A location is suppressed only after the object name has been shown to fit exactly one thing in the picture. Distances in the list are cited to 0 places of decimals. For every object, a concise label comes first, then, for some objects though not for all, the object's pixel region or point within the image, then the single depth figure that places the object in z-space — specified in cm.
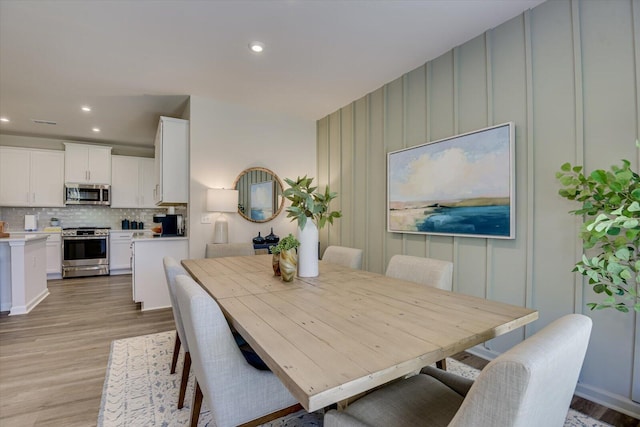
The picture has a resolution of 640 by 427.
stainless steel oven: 555
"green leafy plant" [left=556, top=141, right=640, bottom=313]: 146
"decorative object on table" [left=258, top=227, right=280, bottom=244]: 410
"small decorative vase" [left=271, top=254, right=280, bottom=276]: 197
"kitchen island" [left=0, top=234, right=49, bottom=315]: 354
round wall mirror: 422
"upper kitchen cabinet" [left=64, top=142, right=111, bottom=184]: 570
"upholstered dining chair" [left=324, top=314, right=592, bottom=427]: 59
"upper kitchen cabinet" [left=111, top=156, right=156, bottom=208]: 616
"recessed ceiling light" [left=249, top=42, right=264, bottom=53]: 266
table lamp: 381
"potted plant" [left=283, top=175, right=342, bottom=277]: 185
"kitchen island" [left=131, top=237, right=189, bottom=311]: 372
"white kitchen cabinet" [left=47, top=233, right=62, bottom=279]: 552
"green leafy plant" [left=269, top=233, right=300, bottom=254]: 188
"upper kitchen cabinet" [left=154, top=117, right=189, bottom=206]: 386
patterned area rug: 173
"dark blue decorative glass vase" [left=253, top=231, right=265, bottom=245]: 408
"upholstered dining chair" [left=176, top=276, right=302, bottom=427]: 111
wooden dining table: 80
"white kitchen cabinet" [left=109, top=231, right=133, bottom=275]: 597
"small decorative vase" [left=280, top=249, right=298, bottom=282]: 178
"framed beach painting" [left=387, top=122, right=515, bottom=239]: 234
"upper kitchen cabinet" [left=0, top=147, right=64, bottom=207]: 539
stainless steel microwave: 573
